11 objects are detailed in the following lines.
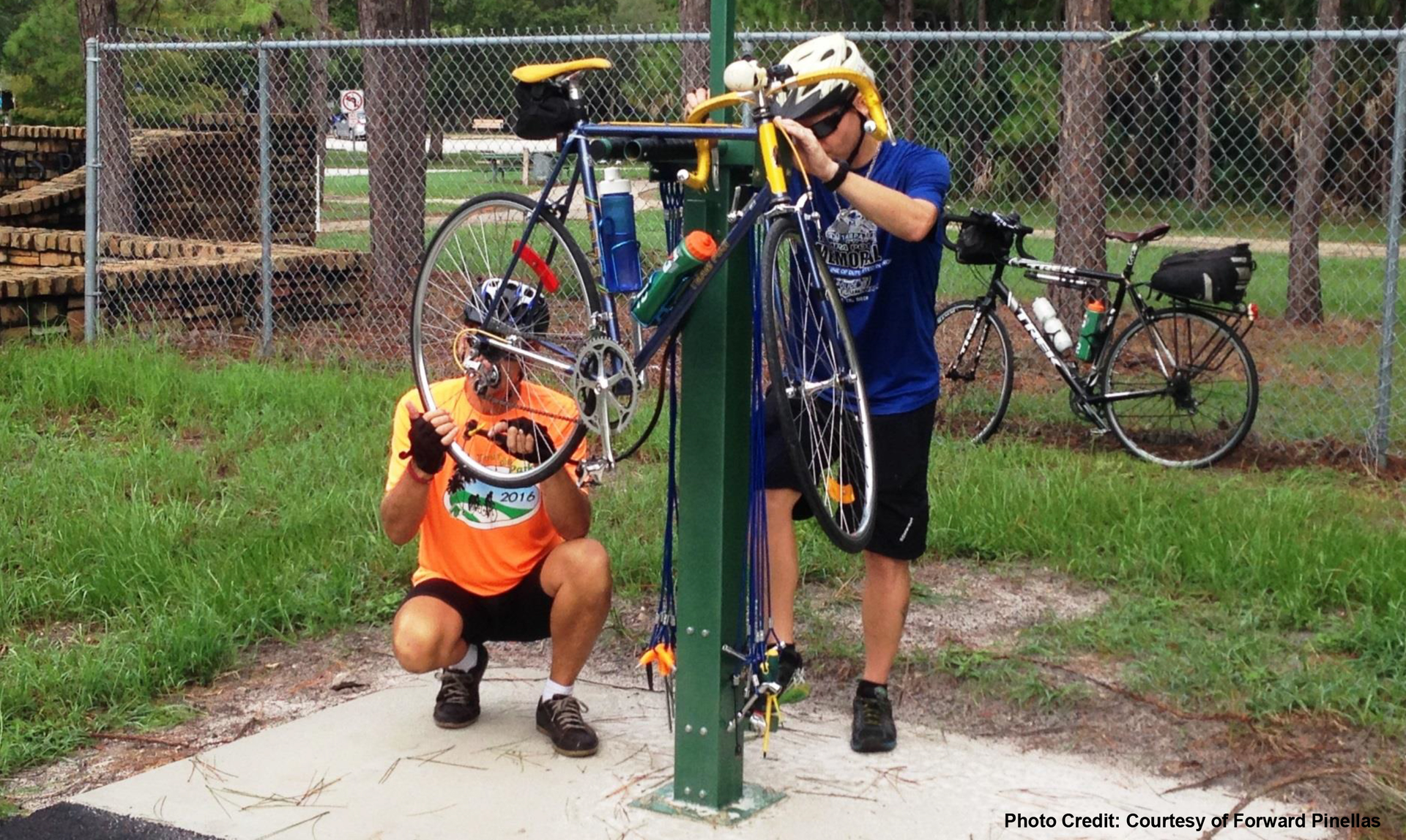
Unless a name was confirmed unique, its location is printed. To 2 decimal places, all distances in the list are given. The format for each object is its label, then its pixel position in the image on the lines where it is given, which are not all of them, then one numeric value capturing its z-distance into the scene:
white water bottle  8.05
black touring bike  7.57
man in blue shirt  4.07
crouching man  4.09
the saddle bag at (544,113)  3.75
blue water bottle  3.73
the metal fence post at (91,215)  9.73
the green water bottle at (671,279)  3.49
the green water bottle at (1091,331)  7.97
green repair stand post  3.69
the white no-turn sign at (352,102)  18.02
